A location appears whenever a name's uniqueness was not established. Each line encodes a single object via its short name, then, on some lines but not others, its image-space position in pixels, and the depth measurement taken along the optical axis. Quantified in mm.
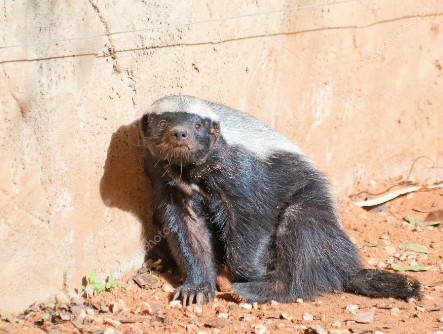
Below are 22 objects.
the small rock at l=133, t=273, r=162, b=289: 12711
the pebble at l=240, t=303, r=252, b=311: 11820
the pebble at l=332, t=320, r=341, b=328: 10937
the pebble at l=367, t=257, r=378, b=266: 13881
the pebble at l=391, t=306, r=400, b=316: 11480
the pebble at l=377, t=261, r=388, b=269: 13797
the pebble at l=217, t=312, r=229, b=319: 11392
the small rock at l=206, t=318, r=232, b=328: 10984
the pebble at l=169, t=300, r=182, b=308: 11953
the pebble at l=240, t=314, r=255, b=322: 11281
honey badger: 11906
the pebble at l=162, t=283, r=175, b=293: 12734
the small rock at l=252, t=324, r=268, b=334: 10633
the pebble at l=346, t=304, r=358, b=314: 11597
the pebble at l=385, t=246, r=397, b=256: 14359
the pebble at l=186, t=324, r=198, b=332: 10781
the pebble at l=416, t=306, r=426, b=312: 11633
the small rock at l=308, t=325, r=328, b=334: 10547
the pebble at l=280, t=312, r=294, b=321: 11344
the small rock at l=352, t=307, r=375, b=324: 11148
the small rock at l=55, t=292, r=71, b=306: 11477
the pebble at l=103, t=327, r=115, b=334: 10559
